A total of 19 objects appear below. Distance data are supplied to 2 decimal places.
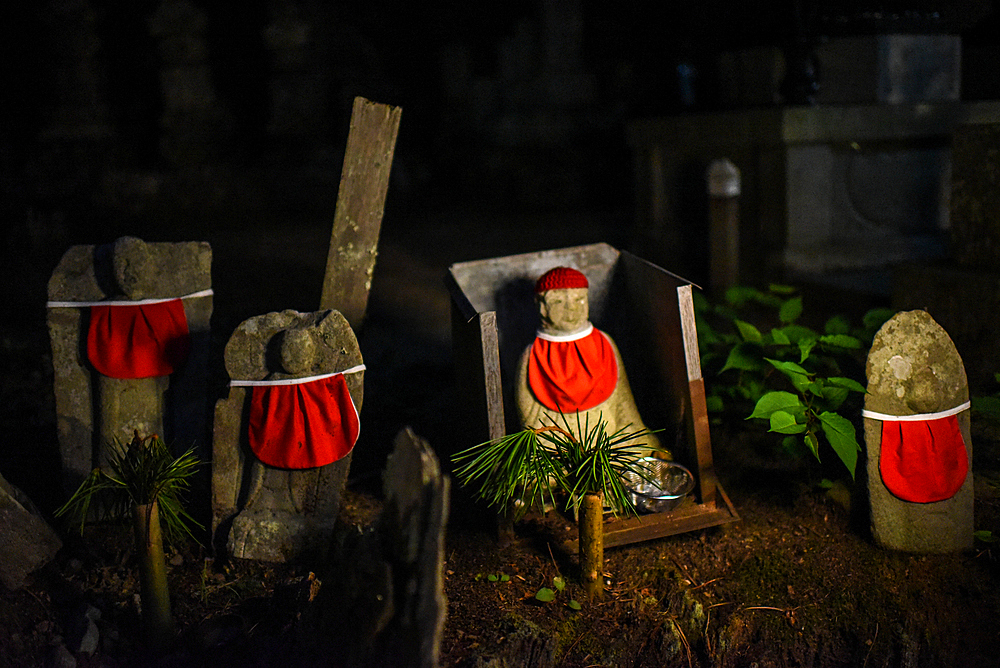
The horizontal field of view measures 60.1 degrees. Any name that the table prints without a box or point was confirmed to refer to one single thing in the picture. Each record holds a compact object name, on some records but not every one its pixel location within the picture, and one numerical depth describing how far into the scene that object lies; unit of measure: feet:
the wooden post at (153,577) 7.97
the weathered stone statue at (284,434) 9.50
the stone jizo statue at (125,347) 10.46
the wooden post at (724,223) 15.99
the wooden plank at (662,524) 9.53
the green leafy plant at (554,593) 9.00
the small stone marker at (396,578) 5.90
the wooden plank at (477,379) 9.69
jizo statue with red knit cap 10.32
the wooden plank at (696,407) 9.64
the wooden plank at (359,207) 11.44
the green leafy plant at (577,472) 8.63
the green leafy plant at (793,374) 9.59
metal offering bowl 9.84
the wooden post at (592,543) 8.77
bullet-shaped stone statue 9.00
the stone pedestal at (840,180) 17.56
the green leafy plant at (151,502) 8.00
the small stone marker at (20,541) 8.95
